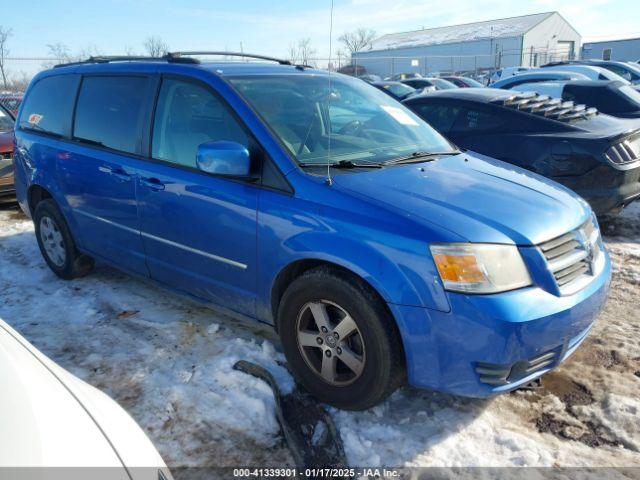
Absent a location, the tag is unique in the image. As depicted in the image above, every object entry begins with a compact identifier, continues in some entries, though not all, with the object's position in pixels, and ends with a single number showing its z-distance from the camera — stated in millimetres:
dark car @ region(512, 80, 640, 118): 6828
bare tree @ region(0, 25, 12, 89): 17052
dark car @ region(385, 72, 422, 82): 29838
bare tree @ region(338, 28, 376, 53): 71531
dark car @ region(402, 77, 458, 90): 20344
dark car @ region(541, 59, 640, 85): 18188
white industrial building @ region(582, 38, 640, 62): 51688
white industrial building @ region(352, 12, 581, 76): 49781
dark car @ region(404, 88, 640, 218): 4992
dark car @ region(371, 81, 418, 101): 16733
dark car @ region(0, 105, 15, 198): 7051
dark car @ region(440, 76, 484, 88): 22441
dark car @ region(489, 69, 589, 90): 10609
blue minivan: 2348
